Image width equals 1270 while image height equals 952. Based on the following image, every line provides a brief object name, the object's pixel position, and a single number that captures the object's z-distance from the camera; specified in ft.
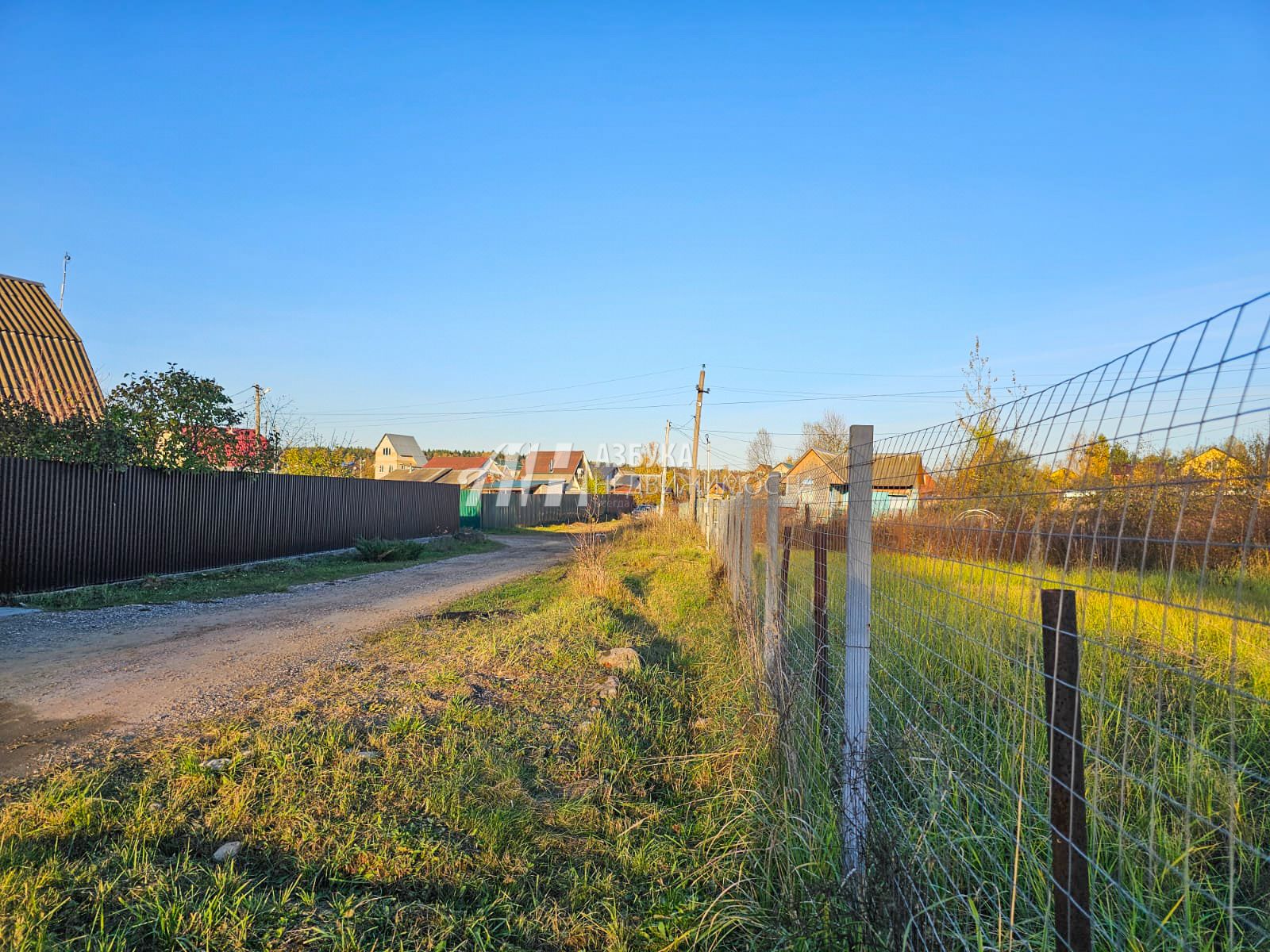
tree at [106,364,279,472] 41.65
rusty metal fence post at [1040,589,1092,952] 5.16
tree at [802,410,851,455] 130.78
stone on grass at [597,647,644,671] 19.80
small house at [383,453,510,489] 179.73
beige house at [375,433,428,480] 259.60
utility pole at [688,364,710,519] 122.01
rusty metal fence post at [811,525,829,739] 11.72
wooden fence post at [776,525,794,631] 15.52
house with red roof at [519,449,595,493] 193.67
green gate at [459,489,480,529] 109.60
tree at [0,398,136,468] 35.70
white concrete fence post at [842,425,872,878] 8.63
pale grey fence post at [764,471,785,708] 13.38
